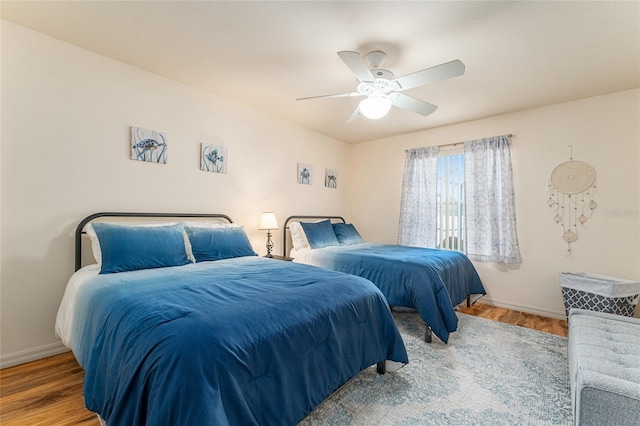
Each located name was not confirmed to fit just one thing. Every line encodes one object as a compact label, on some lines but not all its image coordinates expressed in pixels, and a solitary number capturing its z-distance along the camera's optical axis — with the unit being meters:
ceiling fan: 1.97
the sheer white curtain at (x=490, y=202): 3.75
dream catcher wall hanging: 3.28
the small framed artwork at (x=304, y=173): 4.52
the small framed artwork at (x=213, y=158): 3.29
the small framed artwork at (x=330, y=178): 5.03
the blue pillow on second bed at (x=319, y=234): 3.90
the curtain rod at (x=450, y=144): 4.24
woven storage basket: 2.76
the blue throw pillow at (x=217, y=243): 2.66
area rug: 1.66
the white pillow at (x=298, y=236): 3.95
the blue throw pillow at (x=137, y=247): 2.14
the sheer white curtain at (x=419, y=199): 4.45
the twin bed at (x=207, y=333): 1.07
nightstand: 3.73
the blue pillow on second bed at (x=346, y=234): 4.36
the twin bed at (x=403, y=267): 2.60
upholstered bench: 1.20
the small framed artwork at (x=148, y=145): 2.77
